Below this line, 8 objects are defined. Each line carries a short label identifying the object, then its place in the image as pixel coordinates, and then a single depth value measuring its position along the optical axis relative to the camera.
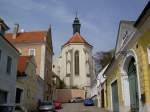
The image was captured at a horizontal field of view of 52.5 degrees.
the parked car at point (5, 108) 10.65
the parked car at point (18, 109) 13.15
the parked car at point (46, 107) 18.54
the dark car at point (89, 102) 28.00
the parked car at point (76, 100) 36.42
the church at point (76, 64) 44.10
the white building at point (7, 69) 12.87
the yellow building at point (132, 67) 9.01
